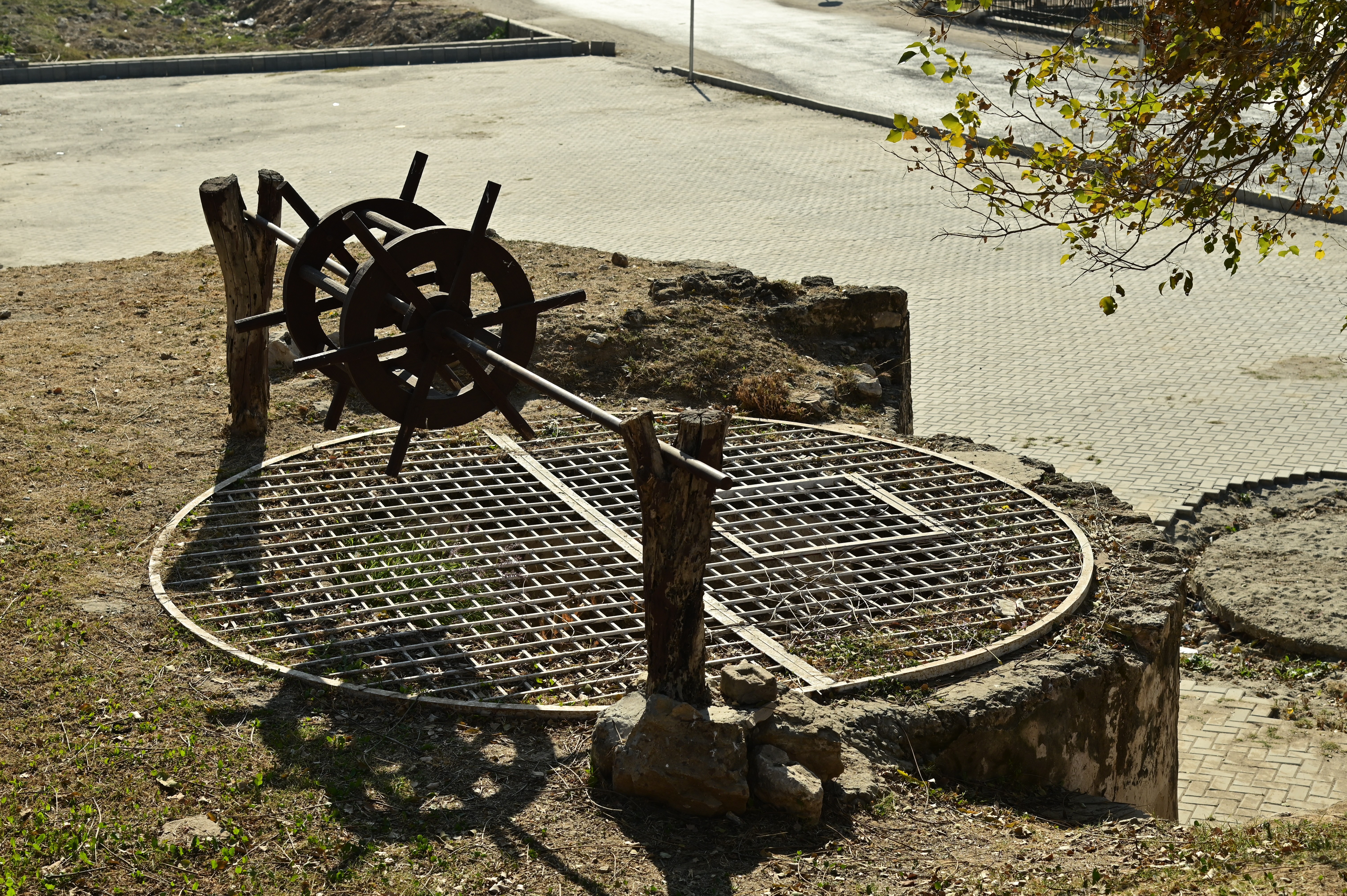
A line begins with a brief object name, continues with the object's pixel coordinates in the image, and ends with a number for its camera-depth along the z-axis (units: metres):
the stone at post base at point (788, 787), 4.45
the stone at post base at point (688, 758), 4.44
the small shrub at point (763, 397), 8.16
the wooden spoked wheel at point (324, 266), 5.94
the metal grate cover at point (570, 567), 5.36
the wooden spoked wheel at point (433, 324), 5.32
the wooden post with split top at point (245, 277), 6.98
